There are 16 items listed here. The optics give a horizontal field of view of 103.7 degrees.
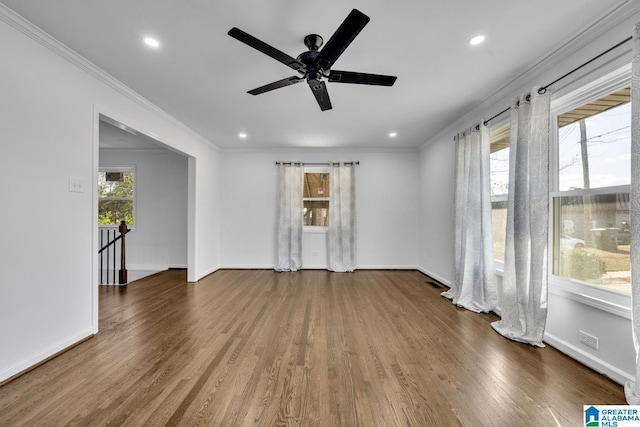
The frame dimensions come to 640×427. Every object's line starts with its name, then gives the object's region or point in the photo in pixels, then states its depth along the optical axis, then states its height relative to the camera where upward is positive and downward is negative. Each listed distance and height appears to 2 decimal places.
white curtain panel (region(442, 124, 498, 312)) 3.02 -0.15
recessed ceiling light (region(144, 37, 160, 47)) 2.03 +1.40
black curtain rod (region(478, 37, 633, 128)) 1.72 +1.18
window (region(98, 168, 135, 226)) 5.54 +0.37
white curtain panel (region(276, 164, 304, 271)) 5.27 -0.19
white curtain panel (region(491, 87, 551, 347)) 2.22 -0.08
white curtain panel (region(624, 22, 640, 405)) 1.51 +0.04
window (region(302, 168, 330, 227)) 5.57 +0.47
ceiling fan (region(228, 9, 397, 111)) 1.51 +1.11
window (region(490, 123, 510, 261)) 3.05 +0.41
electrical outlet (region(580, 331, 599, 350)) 1.90 -0.96
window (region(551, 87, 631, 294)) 1.85 +0.19
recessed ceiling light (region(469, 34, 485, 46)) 1.99 +1.41
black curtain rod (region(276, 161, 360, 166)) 5.33 +1.09
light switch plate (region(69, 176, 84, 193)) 2.23 +0.26
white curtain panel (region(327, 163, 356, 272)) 5.25 -0.09
